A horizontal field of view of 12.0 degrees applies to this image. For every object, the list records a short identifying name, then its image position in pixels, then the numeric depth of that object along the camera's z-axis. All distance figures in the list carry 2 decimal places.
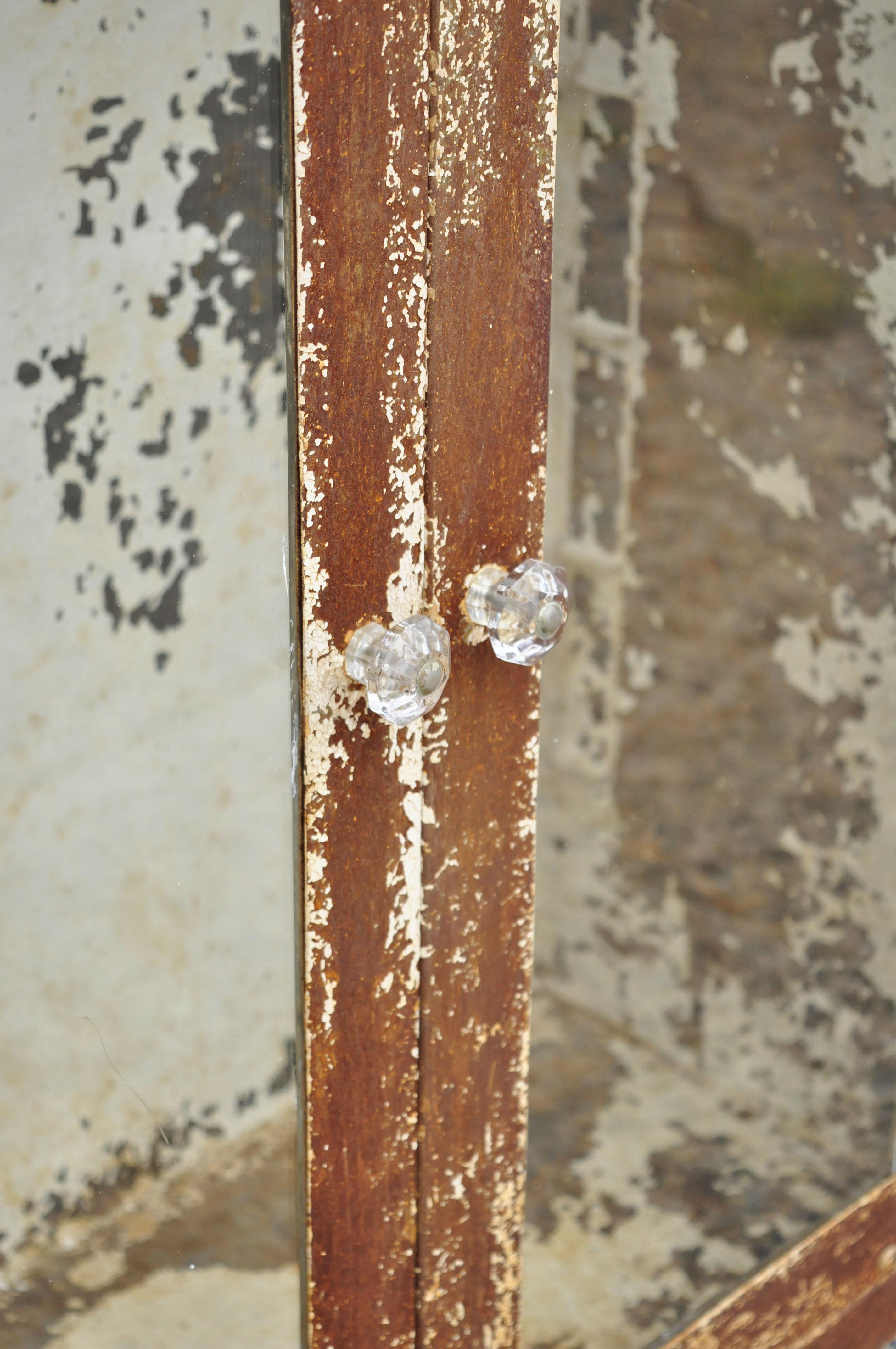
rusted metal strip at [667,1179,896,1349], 1.41
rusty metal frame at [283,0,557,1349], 1.16
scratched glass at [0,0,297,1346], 1.13
